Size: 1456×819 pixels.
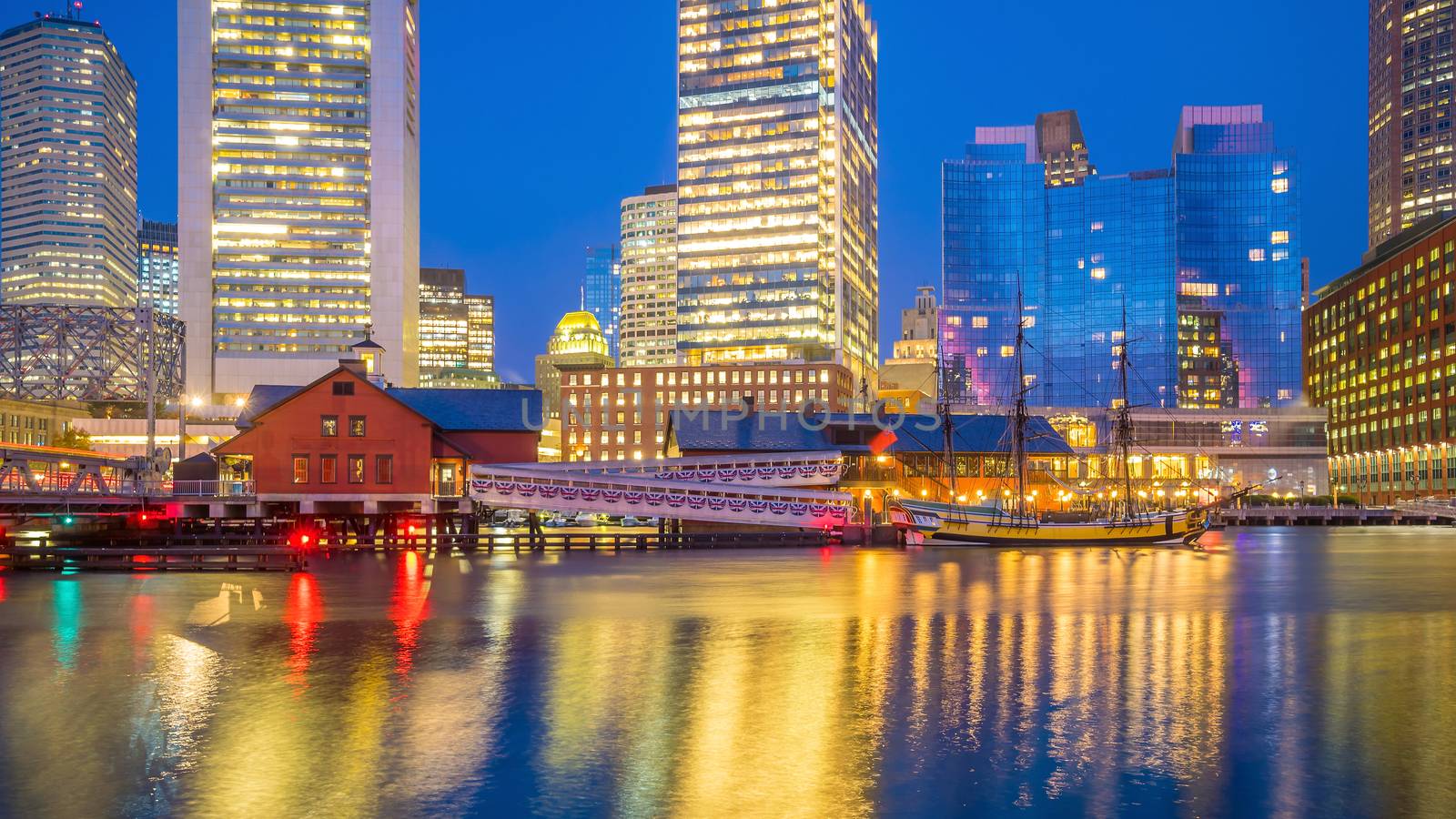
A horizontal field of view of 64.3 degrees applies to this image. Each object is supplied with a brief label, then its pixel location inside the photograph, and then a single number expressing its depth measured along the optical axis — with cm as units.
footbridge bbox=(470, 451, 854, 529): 6994
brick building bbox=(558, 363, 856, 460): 19700
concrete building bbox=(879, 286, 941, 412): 15198
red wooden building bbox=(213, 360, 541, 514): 7200
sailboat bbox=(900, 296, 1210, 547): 7562
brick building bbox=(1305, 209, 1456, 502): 14712
